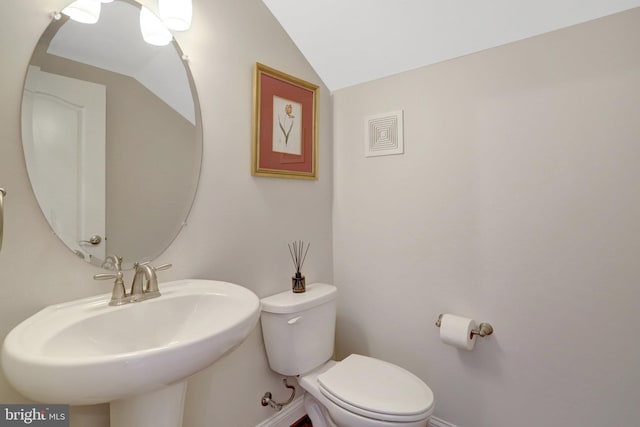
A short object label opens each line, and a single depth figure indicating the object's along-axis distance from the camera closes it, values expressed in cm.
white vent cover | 169
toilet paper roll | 139
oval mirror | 95
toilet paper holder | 141
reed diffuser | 159
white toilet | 113
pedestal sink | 63
